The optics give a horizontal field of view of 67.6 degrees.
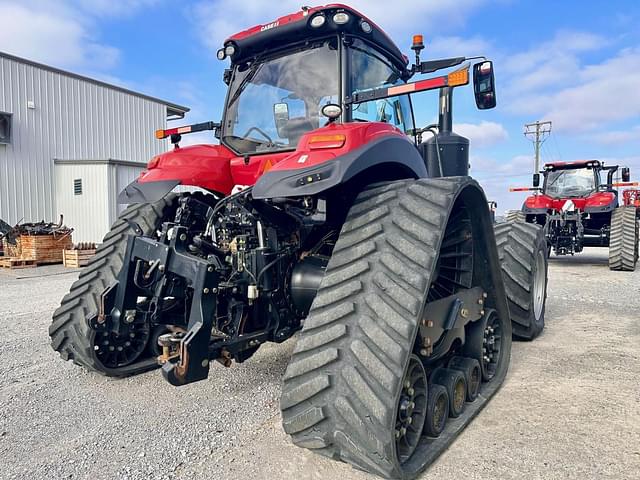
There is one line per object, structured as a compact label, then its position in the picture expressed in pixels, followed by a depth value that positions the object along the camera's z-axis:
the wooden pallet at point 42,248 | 11.20
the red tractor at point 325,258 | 2.06
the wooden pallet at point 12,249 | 11.35
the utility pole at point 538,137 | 36.41
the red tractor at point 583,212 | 10.07
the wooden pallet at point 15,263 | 10.81
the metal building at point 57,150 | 13.47
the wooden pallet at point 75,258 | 11.07
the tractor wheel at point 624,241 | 9.91
